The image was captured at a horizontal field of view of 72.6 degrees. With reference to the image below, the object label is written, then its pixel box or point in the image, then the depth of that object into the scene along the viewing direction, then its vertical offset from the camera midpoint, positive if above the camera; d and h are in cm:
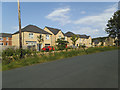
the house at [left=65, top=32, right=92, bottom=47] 4025 +274
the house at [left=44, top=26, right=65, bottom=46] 3119 +478
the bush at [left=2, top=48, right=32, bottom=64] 798 -108
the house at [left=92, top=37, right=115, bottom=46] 5896 +256
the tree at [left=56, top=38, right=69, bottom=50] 1532 +11
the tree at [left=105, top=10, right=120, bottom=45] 3533 +866
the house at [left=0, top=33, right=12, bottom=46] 3569 +256
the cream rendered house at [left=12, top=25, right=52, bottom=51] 2346 +267
